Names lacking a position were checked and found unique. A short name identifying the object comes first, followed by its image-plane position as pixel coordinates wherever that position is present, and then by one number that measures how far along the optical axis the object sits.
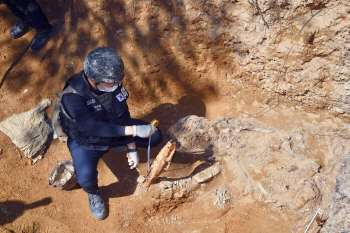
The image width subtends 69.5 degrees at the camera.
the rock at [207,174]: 3.11
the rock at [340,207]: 2.36
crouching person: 2.67
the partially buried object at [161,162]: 2.86
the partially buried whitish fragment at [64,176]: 3.23
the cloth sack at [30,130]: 3.65
